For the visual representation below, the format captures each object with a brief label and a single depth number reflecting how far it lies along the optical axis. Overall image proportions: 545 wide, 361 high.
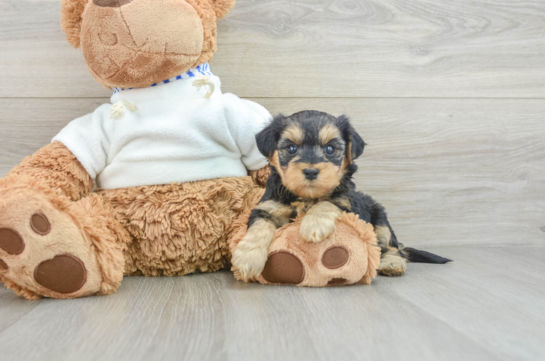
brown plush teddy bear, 0.53
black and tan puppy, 0.50
